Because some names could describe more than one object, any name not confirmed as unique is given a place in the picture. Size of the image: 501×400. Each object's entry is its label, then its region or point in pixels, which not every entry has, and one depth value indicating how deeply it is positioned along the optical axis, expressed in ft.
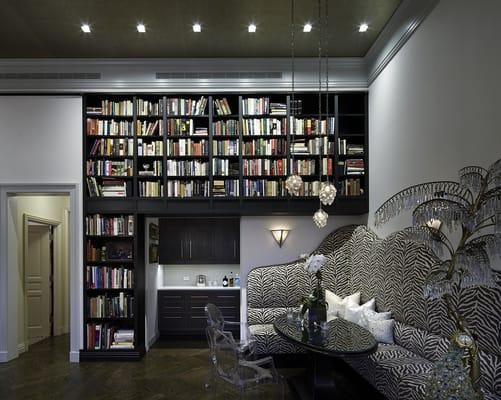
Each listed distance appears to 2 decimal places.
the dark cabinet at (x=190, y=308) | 27.40
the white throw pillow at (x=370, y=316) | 16.76
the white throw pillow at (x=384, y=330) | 16.10
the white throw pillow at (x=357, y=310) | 17.95
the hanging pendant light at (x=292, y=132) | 15.92
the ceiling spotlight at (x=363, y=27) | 18.24
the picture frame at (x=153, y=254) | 24.65
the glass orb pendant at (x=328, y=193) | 15.55
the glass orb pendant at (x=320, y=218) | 16.56
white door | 26.11
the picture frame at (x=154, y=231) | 25.14
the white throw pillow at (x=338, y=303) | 19.72
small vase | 14.74
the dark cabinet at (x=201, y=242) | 28.66
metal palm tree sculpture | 8.06
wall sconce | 23.17
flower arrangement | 14.78
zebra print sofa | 11.55
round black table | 12.19
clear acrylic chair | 13.55
